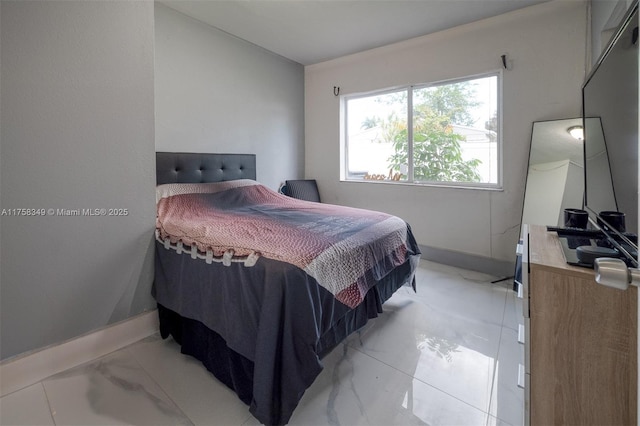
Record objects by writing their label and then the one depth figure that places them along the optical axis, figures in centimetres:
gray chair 392
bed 127
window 311
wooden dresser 89
